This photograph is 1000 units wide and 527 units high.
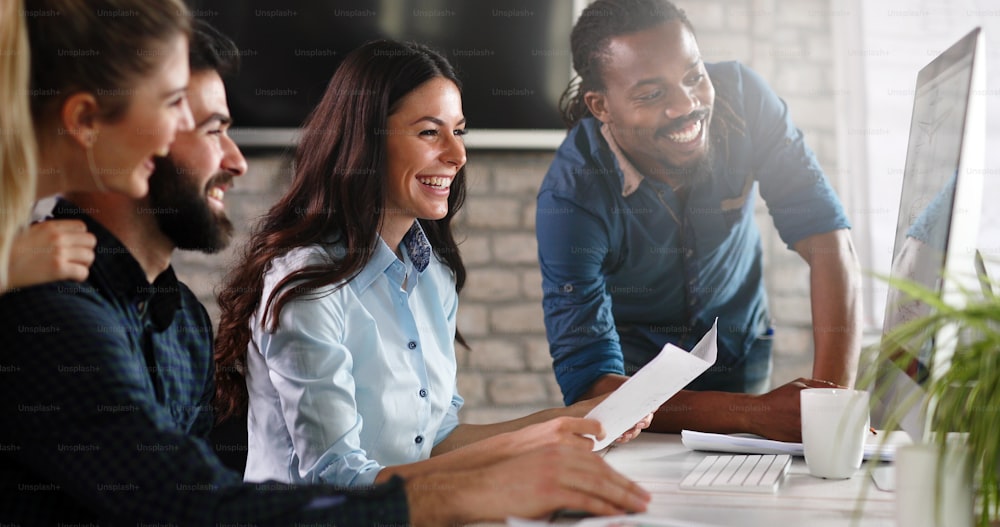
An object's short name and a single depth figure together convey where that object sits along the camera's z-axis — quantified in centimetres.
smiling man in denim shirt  234
